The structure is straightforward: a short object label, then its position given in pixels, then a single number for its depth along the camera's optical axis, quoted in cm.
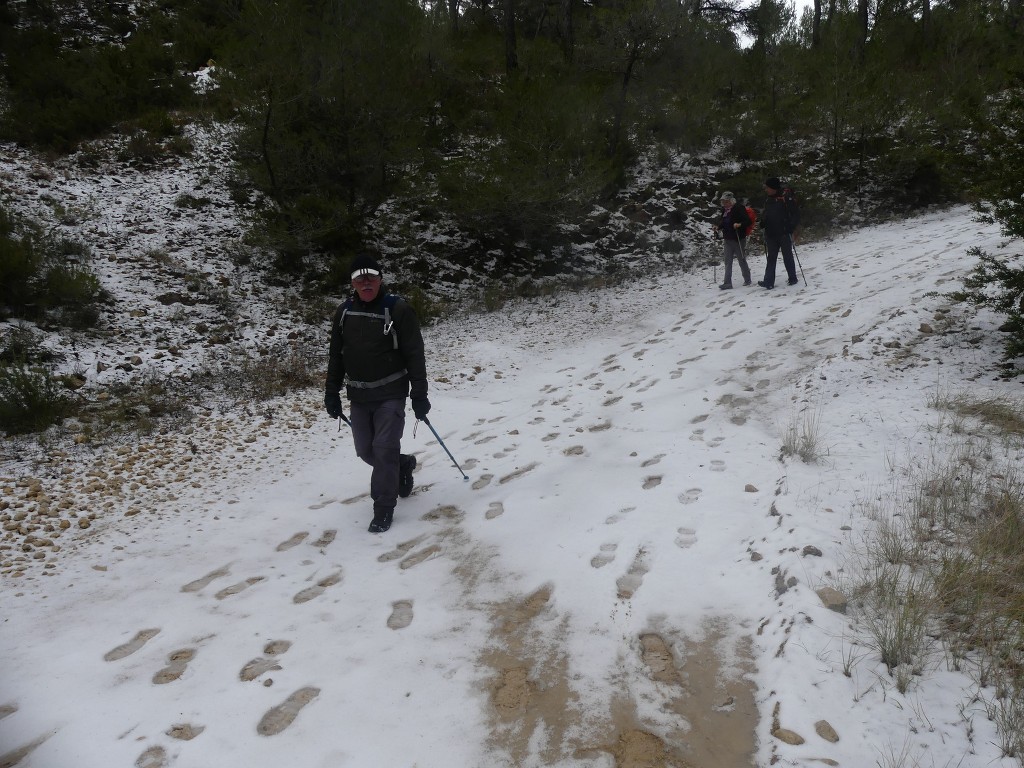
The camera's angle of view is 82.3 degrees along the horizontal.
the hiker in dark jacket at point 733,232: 1052
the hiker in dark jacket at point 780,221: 991
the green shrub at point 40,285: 796
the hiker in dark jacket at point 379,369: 464
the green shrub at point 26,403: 630
